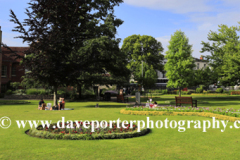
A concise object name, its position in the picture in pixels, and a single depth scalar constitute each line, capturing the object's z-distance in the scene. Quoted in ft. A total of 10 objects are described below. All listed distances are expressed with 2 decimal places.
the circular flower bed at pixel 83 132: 31.76
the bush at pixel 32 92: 124.99
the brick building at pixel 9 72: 155.77
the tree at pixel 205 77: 123.24
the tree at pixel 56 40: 73.20
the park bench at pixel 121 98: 105.17
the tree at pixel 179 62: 117.39
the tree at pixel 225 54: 123.03
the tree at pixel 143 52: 212.84
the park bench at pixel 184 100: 74.76
